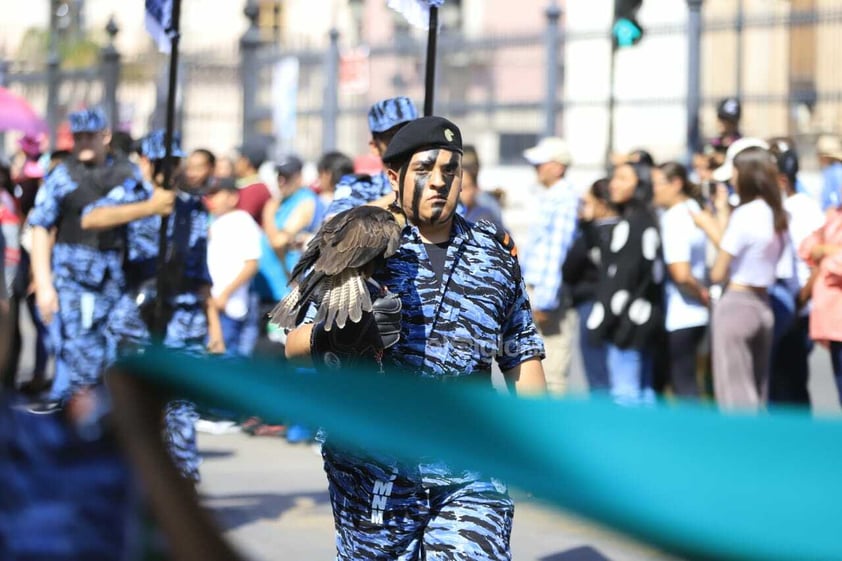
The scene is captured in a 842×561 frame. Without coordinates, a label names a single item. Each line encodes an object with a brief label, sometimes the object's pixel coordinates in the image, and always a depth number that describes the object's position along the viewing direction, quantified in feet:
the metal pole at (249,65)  114.32
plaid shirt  60.95
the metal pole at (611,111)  80.46
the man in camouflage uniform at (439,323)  23.65
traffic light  81.51
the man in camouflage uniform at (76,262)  53.42
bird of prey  24.90
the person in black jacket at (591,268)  60.39
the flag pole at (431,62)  38.06
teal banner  7.41
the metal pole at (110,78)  127.13
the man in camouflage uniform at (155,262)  51.03
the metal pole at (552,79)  94.07
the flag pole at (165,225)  50.16
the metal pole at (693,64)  84.99
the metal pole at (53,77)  142.92
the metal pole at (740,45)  84.23
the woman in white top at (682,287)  58.65
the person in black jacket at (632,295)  57.52
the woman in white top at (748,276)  54.29
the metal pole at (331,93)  107.76
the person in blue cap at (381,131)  36.55
